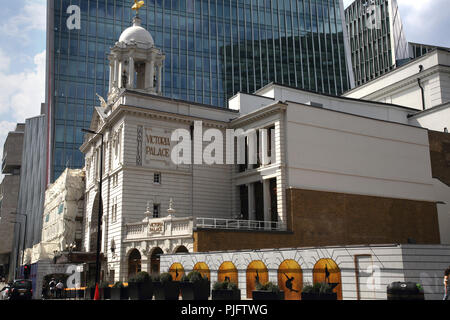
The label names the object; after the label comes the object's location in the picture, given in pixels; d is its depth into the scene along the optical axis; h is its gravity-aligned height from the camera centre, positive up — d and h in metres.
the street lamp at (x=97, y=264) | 32.16 +0.36
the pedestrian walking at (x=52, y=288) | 45.72 -1.53
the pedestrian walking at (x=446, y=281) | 16.50 -0.52
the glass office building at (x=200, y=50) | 94.81 +43.08
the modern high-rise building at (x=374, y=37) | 107.56 +48.47
